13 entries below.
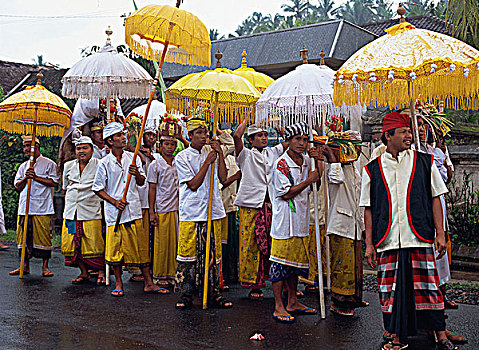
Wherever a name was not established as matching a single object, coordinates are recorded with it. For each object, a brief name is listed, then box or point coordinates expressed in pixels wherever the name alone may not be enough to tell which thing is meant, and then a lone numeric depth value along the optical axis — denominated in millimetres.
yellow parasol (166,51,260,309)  6441
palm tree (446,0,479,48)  9453
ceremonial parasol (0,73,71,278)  8391
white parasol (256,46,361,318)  6008
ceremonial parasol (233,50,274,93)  8383
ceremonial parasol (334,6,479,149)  4801
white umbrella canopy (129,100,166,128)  9095
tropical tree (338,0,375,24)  60244
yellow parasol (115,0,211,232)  6066
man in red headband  4730
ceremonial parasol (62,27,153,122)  7980
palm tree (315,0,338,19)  60062
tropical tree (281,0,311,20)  60969
